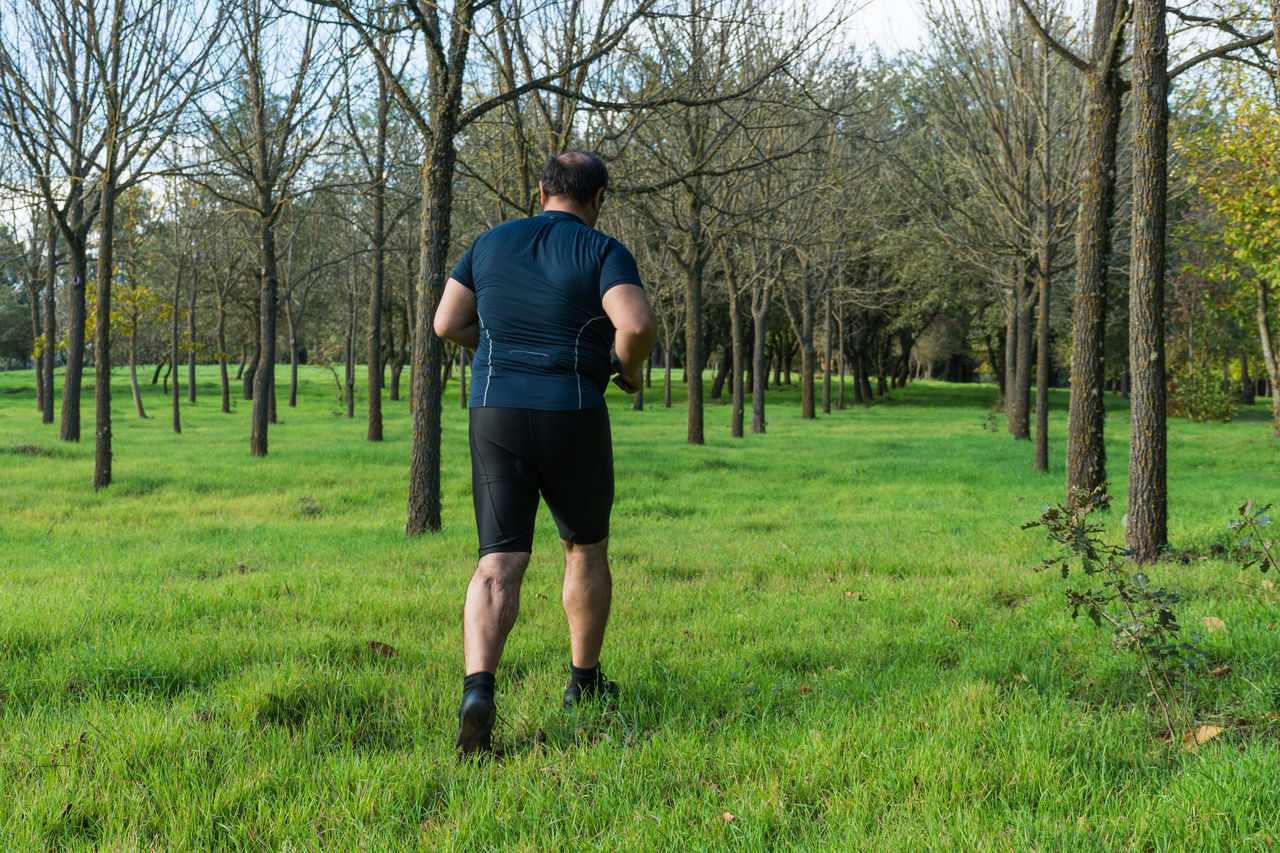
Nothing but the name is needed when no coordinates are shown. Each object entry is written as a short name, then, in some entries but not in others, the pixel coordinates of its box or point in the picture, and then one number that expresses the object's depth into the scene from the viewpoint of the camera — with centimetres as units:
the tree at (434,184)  721
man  304
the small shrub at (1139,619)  320
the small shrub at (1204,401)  2922
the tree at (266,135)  1170
